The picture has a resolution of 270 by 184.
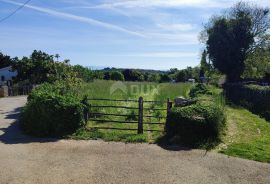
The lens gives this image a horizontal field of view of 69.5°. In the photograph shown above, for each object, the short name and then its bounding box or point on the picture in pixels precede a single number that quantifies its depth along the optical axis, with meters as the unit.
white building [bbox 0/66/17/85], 30.83
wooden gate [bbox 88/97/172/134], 6.52
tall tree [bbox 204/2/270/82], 18.92
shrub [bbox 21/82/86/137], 6.26
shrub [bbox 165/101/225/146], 5.62
